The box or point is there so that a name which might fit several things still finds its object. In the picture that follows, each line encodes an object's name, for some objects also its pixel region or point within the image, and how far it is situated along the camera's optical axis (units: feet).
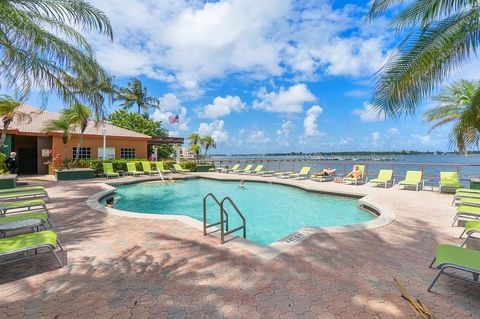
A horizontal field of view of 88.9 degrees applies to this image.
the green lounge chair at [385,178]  40.86
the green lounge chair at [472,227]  13.67
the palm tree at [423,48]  13.84
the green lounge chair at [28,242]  10.93
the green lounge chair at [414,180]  37.26
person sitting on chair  45.52
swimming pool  26.84
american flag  89.70
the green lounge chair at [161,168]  60.85
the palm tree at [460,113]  26.63
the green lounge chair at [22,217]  15.05
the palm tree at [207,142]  122.93
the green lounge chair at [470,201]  20.67
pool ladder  15.47
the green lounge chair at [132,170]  57.73
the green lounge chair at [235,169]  70.90
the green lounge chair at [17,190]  24.55
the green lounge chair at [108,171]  53.27
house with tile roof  58.80
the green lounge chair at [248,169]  66.97
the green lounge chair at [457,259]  9.70
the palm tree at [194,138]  120.67
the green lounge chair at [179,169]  65.89
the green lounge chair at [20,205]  18.79
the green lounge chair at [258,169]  64.26
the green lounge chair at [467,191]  25.46
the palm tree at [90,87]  25.50
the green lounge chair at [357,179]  44.92
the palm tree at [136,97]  114.32
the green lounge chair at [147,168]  60.18
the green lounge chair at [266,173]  60.69
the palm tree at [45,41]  19.34
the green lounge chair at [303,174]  55.42
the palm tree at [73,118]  51.83
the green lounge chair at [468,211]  17.73
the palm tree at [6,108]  35.01
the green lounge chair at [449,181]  33.55
